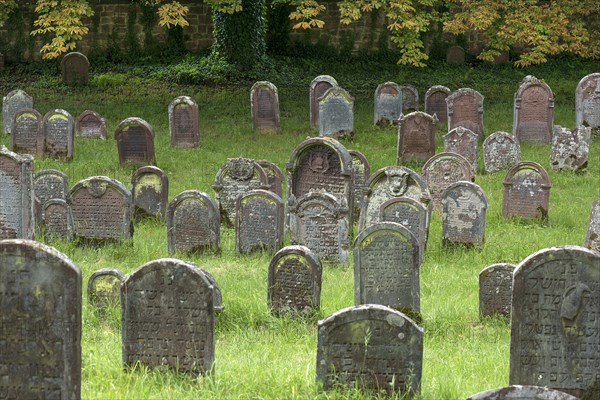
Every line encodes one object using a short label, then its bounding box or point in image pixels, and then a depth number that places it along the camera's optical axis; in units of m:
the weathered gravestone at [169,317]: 7.98
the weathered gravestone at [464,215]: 13.86
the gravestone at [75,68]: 26.73
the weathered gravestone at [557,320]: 7.45
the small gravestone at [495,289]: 10.73
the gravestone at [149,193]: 15.47
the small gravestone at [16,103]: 22.22
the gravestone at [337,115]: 21.20
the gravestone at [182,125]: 20.81
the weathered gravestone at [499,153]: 18.59
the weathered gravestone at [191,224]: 13.37
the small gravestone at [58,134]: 19.08
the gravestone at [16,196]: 13.28
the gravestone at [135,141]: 18.58
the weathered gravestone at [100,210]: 13.76
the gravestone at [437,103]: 22.83
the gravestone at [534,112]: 20.84
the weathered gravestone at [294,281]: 10.69
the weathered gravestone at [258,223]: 13.37
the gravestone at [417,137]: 18.77
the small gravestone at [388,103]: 22.53
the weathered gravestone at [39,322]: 6.70
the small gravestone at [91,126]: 21.33
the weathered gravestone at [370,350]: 7.56
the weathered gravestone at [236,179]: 15.15
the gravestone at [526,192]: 15.29
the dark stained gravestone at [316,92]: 22.58
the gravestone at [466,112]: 21.17
